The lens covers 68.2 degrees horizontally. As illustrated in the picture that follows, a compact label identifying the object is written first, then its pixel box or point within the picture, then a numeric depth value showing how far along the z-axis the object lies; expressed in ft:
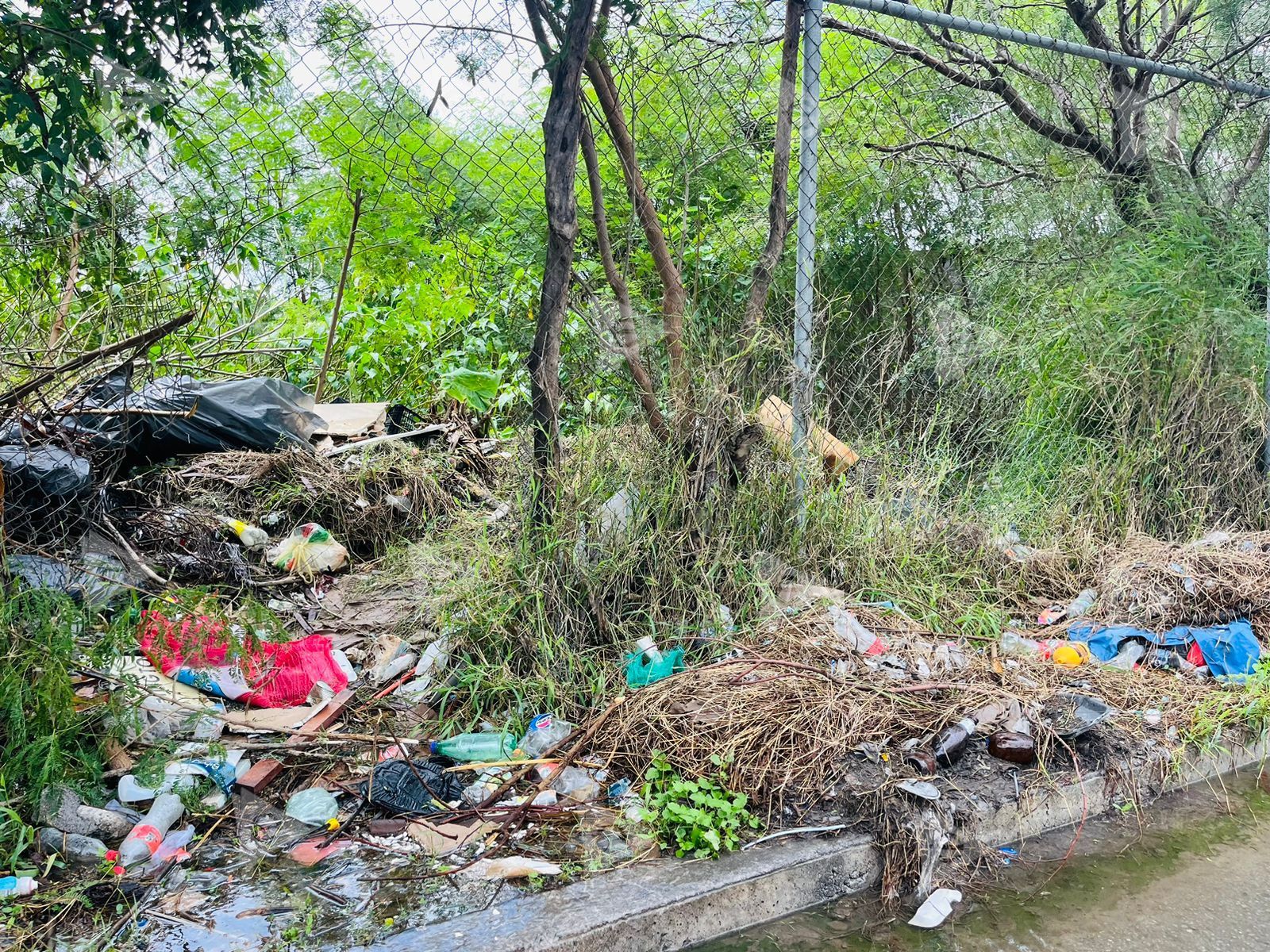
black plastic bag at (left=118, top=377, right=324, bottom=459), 13.17
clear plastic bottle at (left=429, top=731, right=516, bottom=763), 8.30
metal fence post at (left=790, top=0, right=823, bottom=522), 11.30
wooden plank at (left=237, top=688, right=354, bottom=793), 7.76
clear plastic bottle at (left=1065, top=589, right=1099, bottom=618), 11.98
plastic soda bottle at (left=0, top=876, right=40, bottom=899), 6.16
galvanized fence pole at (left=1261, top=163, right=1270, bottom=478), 15.19
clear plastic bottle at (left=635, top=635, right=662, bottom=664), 9.38
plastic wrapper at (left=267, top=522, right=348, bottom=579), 12.66
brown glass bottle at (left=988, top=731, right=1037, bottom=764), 8.16
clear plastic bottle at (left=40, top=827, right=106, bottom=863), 6.70
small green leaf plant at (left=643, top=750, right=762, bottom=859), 6.91
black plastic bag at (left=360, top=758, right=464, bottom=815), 7.55
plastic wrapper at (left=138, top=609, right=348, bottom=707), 8.22
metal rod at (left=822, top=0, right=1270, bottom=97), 11.93
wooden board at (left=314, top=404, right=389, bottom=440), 15.60
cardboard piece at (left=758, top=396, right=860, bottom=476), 11.28
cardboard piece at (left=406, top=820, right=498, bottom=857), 7.03
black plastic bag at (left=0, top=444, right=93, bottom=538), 10.30
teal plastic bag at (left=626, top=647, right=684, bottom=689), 9.24
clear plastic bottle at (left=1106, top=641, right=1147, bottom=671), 10.62
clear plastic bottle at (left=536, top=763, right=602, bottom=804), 7.76
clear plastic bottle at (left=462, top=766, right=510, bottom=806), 7.71
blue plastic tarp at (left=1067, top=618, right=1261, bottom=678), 10.65
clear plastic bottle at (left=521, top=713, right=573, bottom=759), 8.36
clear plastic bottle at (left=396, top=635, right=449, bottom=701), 9.39
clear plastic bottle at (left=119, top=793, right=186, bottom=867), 6.77
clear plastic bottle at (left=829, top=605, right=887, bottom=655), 9.83
